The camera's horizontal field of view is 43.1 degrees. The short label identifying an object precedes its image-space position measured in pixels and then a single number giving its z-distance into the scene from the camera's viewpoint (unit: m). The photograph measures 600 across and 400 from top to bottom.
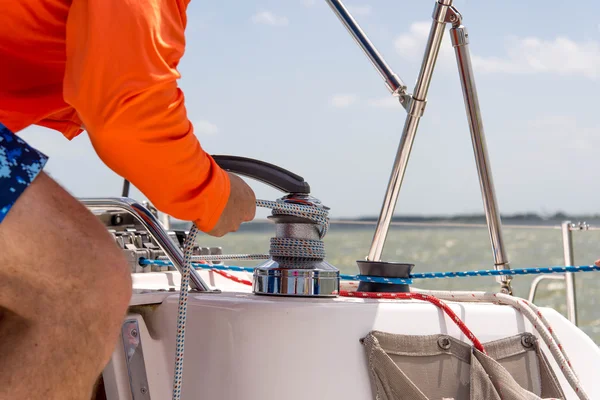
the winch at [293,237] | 1.42
